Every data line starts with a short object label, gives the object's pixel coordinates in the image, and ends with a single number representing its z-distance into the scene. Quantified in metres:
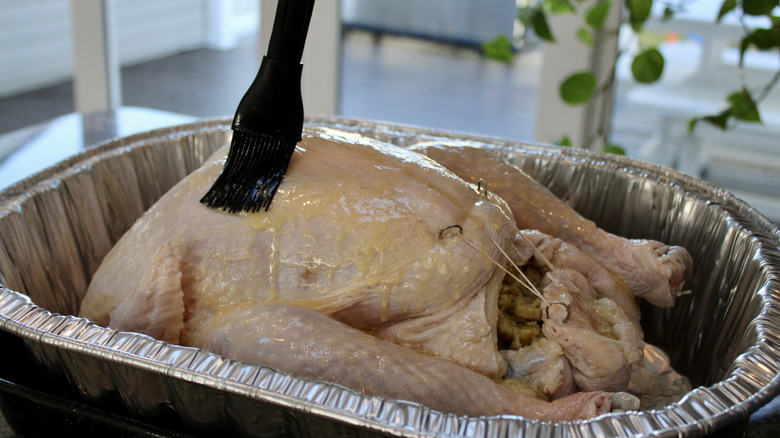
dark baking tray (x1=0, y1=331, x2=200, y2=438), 0.78
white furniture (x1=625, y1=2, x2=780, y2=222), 1.35
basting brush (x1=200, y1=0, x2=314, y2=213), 0.82
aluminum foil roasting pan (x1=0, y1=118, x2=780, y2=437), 0.74
